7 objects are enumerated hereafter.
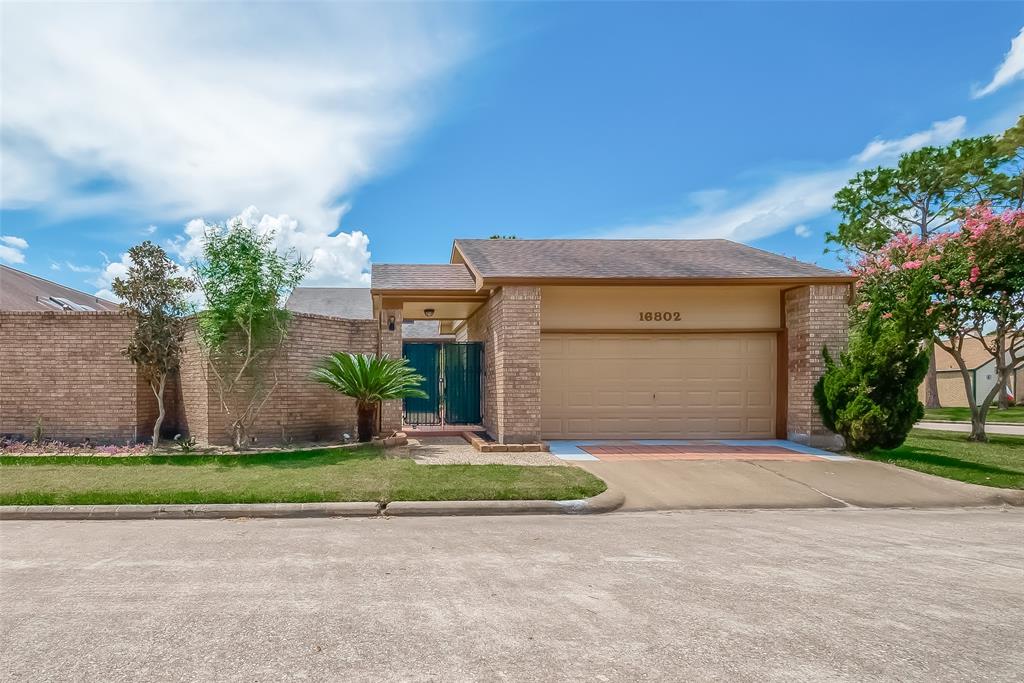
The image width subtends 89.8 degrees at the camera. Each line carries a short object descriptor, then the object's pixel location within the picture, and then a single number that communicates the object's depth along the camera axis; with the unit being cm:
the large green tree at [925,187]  1945
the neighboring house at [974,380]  2689
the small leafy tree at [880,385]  908
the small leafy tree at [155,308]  937
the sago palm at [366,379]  973
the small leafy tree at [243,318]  925
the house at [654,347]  1105
